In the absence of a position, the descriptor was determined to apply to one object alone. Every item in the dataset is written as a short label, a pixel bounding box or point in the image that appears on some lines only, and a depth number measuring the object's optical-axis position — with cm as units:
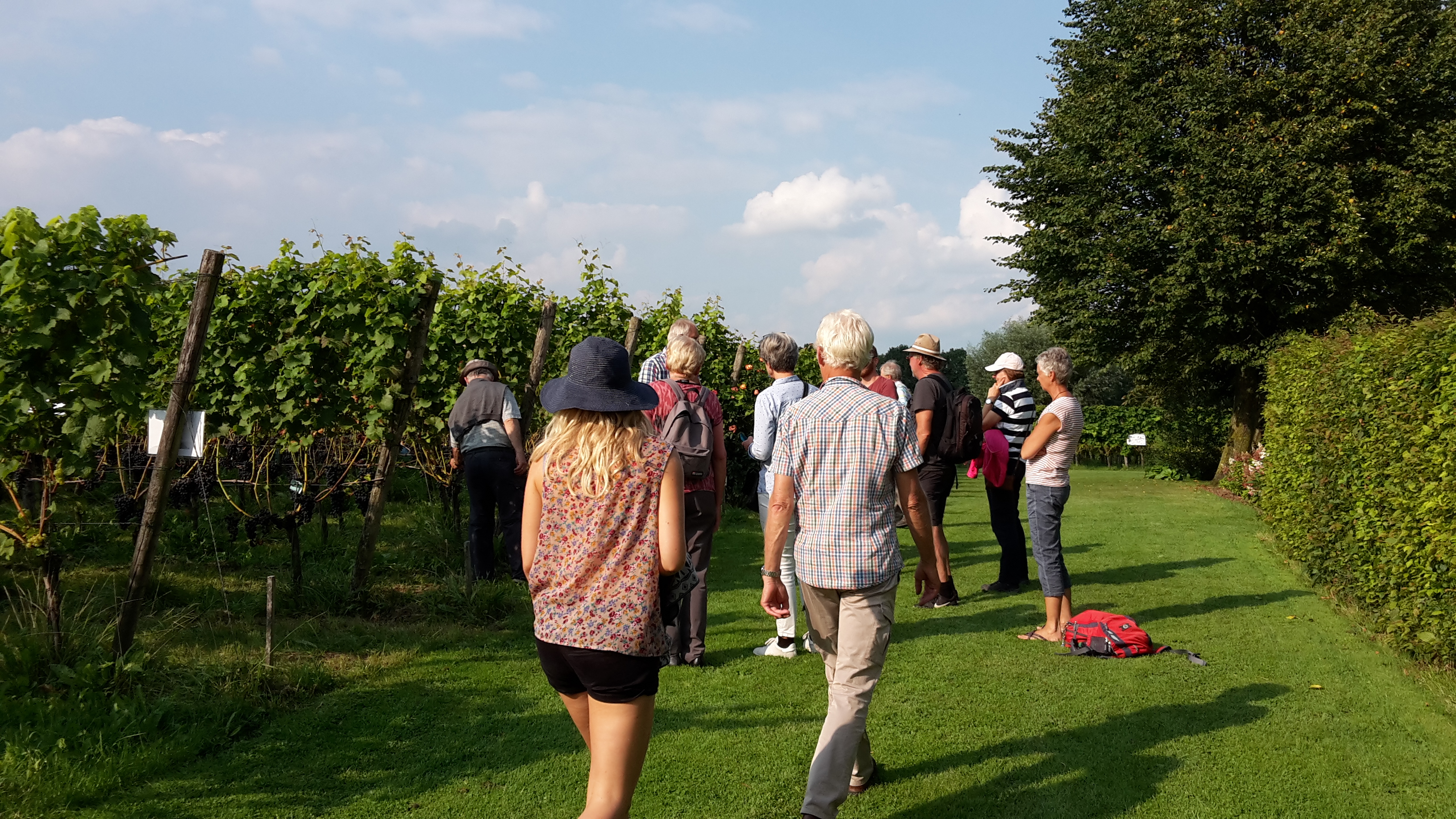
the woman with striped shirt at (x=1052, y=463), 585
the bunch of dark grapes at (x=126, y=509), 831
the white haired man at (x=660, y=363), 550
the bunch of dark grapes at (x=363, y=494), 1030
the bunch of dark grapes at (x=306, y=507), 706
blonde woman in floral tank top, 268
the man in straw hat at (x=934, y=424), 696
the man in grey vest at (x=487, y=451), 750
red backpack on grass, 576
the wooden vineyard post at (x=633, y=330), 946
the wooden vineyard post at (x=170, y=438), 474
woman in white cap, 733
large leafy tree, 1716
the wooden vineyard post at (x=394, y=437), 651
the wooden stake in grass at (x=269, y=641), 479
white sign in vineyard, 492
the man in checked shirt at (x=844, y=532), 346
